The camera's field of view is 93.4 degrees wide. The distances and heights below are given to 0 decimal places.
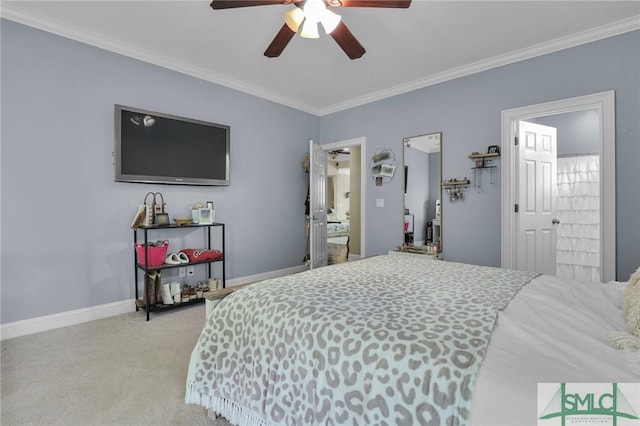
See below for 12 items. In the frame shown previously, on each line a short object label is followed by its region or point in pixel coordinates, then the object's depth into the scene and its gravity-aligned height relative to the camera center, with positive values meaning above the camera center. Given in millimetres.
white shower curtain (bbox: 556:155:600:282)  4020 -64
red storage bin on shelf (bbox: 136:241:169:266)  2957 -410
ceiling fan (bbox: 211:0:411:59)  1869 +1291
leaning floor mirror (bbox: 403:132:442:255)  3801 +261
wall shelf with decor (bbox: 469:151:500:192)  3297 +508
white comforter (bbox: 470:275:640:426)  763 -423
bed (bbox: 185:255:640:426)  830 -436
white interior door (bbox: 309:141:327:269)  4230 +95
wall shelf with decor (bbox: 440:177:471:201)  3546 +307
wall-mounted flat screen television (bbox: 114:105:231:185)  2996 +700
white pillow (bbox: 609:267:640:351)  920 -378
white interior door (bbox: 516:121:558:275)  3219 +155
